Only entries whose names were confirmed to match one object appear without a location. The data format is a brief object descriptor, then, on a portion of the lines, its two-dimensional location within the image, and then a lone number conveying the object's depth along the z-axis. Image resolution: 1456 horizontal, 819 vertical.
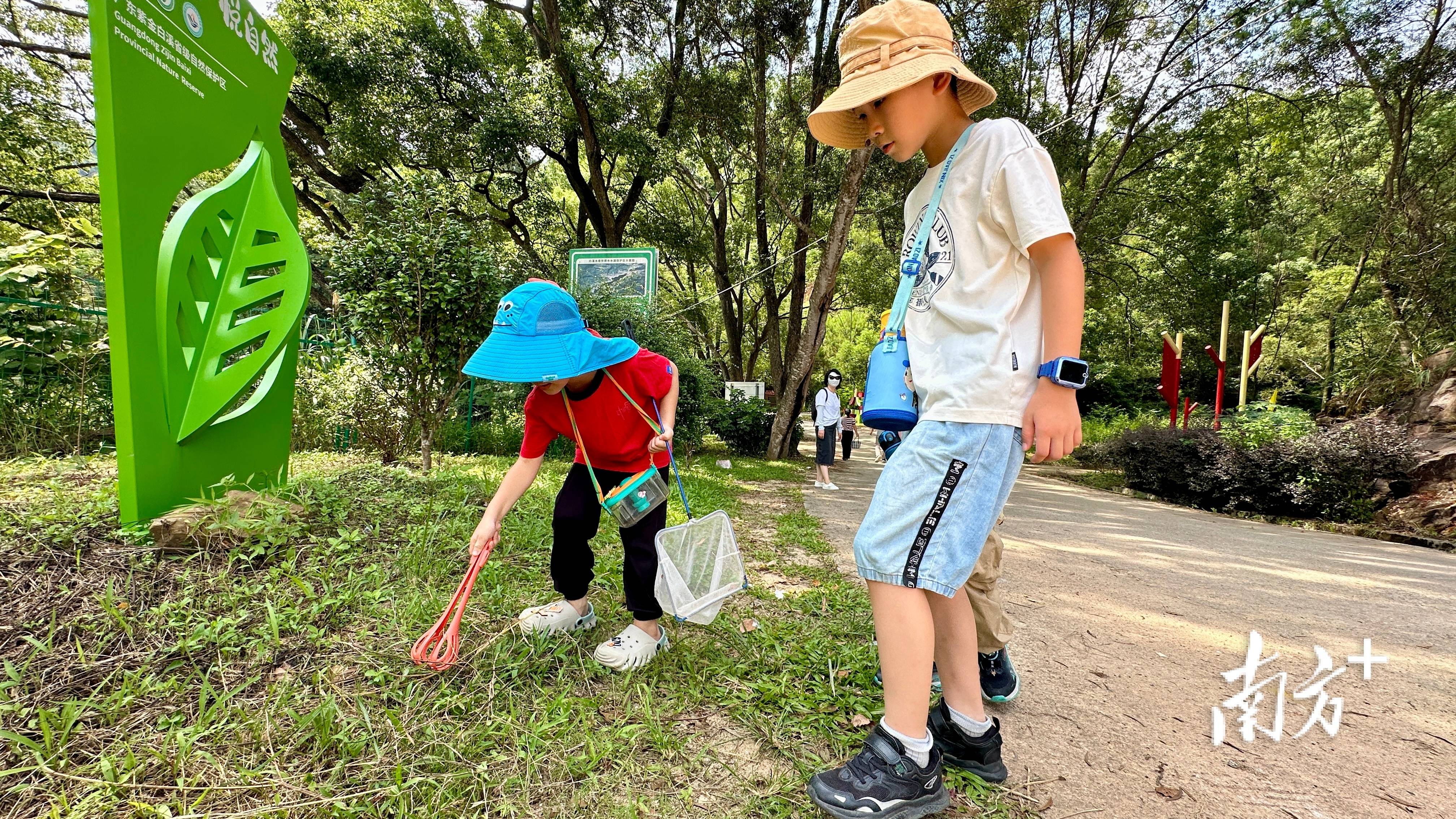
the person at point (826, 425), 7.79
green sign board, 2.72
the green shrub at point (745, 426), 10.86
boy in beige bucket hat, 1.32
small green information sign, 8.70
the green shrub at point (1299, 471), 6.64
